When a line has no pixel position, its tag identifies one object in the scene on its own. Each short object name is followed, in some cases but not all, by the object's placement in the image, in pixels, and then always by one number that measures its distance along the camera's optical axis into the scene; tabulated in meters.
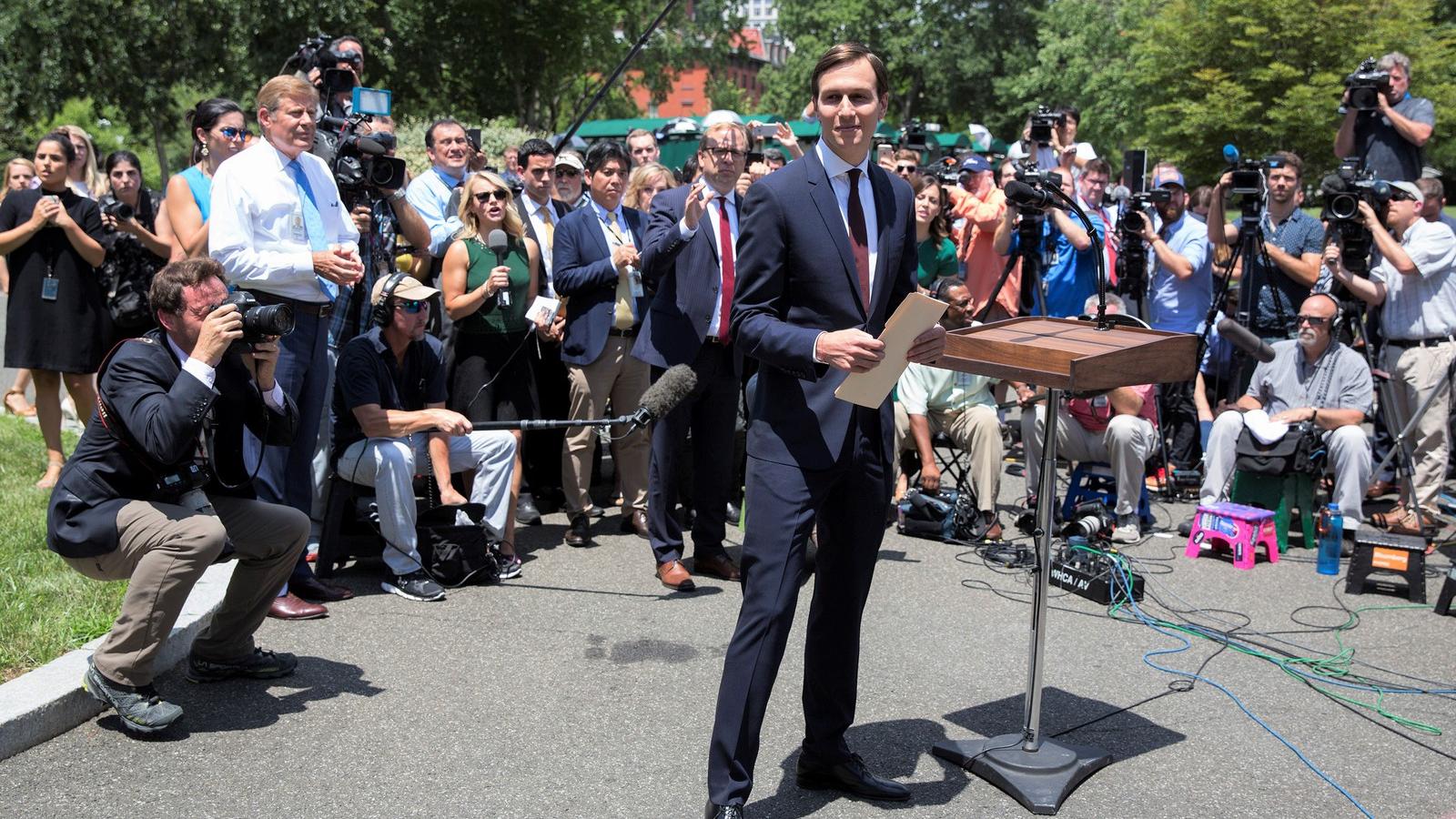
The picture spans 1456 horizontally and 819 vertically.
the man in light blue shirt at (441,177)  8.16
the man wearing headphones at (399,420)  6.31
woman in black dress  7.57
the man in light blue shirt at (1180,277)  9.12
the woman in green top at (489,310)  7.20
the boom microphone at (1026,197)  5.26
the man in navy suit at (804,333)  3.68
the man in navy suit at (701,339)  6.59
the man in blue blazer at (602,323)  7.46
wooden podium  3.84
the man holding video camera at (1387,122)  9.65
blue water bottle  7.08
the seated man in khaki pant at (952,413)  7.99
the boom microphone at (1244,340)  7.90
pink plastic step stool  7.34
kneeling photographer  4.38
